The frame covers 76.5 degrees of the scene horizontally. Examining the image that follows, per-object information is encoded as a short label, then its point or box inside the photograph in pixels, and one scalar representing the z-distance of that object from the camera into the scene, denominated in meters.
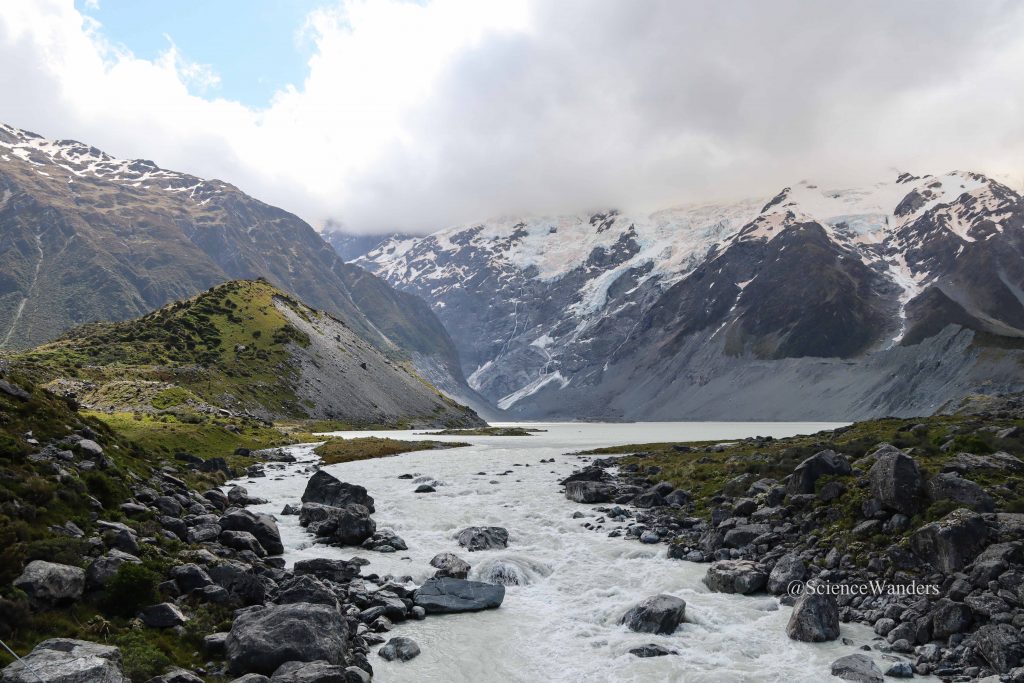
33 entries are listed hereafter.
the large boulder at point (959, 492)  29.92
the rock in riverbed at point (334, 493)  47.84
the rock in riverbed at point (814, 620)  25.41
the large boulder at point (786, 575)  30.30
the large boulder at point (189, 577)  23.77
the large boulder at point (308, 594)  25.20
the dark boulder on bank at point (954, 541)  26.97
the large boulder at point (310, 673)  18.72
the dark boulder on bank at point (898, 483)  31.80
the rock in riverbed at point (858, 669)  21.94
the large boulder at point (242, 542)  31.55
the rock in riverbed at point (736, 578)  30.92
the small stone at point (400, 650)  24.00
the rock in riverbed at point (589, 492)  54.45
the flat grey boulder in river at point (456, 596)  29.61
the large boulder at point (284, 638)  19.98
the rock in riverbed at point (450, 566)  34.34
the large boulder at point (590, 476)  63.55
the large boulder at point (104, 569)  20.92
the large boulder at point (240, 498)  47.09
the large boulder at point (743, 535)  36.03
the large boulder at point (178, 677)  17.54
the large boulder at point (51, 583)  19.03
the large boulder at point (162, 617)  20.58
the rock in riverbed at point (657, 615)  27.34
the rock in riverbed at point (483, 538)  39.94
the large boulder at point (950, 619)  23.59
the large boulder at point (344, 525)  39.31
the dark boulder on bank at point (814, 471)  39.72
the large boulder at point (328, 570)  31.03
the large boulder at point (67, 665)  15.14
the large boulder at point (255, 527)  34.09
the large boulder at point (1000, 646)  21.20
